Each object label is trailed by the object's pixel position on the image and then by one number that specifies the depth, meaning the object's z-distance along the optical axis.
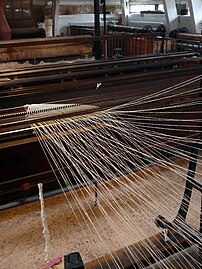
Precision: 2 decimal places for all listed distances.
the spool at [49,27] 8.05
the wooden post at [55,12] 7.92
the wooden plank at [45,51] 4.51
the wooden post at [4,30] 5.85
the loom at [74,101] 1.38
